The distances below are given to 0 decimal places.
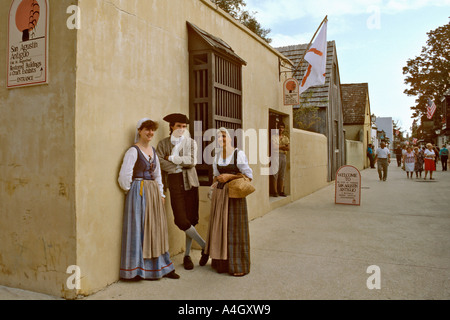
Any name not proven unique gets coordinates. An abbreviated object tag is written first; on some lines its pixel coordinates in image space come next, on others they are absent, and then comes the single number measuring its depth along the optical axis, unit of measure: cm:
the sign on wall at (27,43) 390
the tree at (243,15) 1491
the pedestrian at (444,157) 2346
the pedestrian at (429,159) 1675
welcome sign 970
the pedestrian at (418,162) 1830
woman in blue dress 418
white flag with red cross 1009
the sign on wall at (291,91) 1002
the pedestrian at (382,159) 1577
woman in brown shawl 459
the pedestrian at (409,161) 1779
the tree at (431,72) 3466
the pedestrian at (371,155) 2744
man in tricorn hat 472
